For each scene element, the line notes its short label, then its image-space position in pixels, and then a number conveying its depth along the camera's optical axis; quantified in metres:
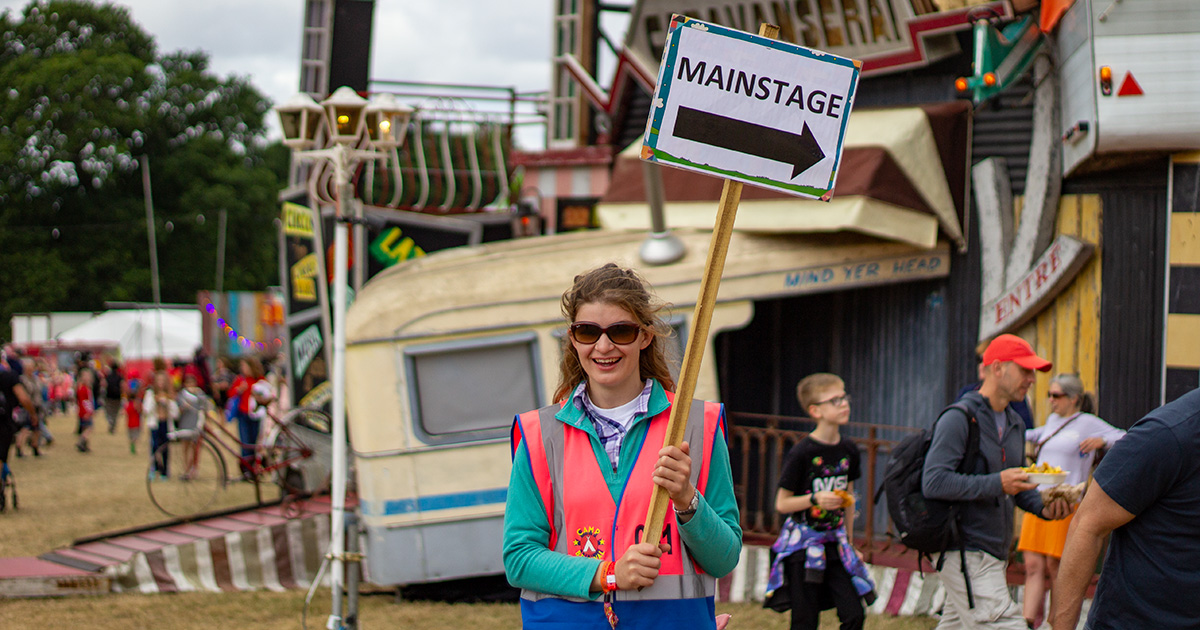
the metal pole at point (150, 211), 37.68
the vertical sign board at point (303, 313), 14.68
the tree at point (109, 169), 46.78
